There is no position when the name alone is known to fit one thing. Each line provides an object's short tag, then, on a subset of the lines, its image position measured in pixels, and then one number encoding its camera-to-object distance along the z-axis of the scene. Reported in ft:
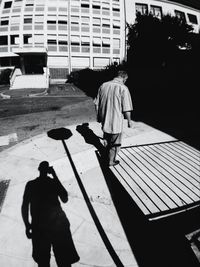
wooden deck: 10.52
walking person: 12.17
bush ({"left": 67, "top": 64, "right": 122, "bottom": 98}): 43.56
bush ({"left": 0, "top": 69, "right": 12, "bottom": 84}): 95.35
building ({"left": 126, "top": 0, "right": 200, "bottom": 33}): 112.86
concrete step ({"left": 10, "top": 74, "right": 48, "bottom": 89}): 71.26
